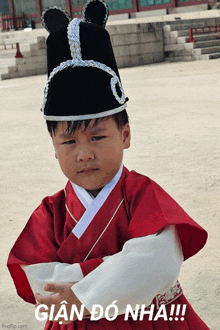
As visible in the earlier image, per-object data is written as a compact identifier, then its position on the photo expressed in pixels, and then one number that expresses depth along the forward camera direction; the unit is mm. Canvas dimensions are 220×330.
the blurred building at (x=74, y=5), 20172
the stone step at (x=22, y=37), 15594
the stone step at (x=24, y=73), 14362
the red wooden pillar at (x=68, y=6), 22016
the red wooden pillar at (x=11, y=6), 23200
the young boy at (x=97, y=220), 1320
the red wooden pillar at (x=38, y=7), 22625
